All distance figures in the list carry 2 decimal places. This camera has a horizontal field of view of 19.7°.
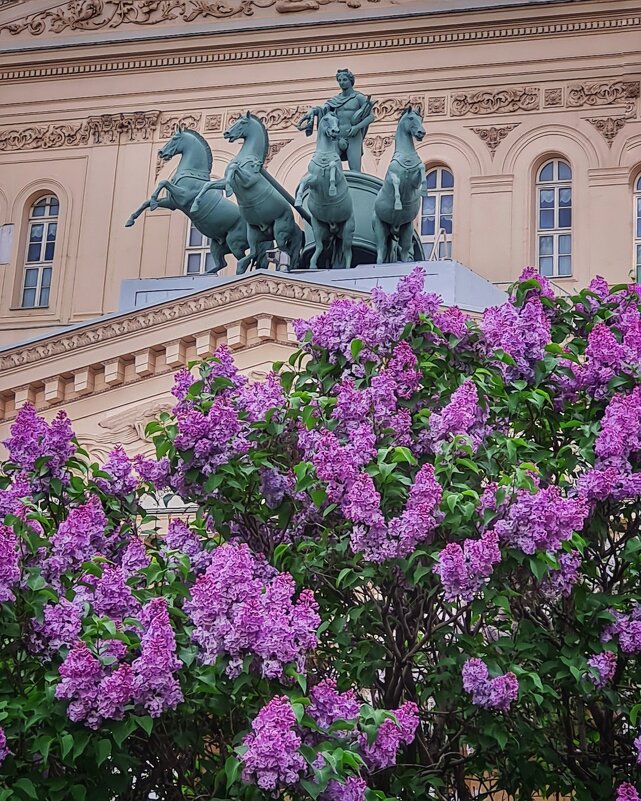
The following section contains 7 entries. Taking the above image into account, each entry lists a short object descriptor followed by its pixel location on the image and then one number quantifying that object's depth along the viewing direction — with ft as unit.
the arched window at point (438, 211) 115.34
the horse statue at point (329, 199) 90.74
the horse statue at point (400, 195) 91.91
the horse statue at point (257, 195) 92.84
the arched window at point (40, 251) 121.80
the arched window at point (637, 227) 112.89
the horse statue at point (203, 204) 97.35
